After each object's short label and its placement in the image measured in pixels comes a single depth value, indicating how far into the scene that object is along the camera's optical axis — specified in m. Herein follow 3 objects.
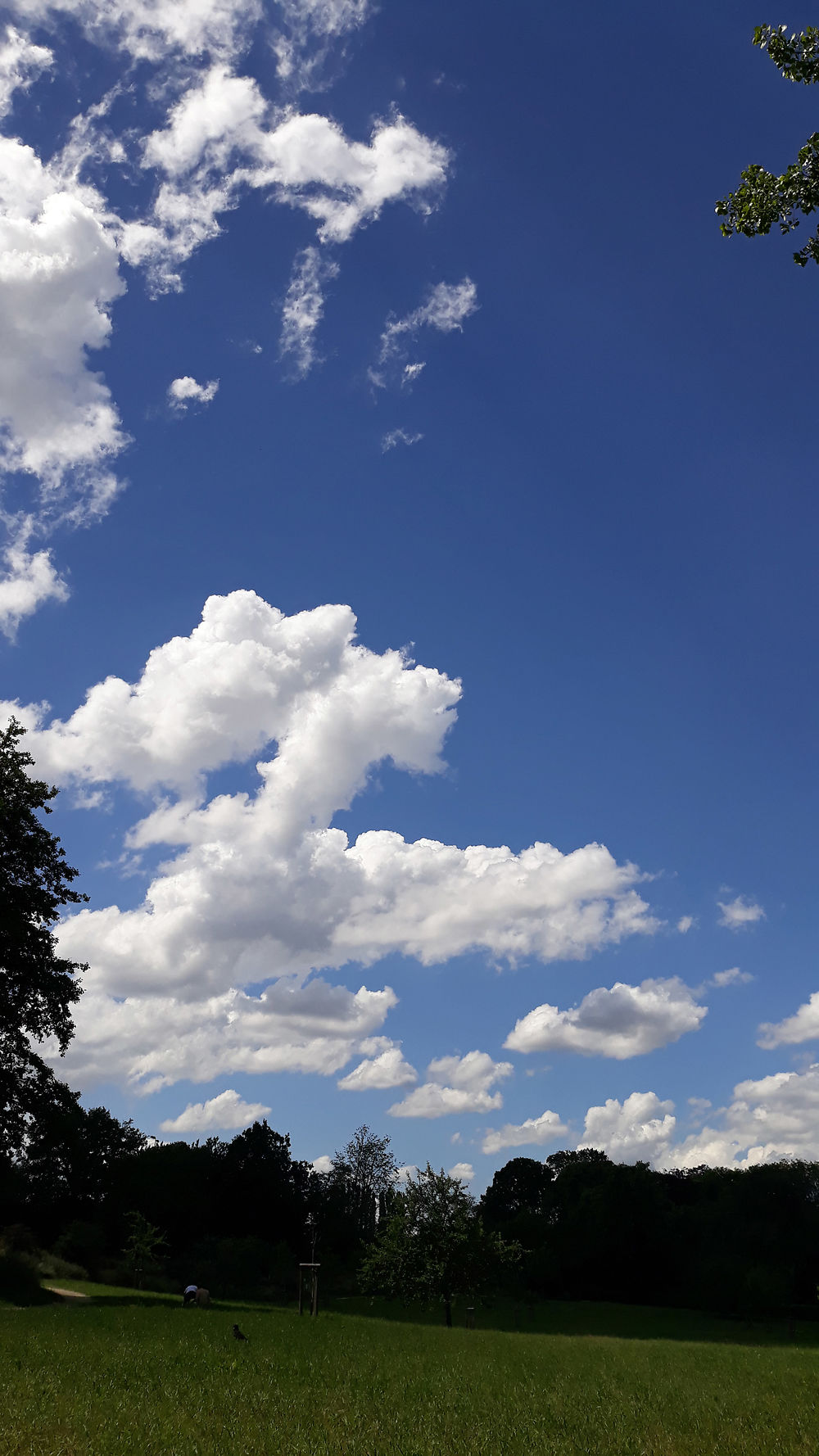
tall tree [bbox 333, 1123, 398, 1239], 112.22
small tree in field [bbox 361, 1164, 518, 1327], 53.62
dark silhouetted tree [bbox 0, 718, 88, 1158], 40.03
